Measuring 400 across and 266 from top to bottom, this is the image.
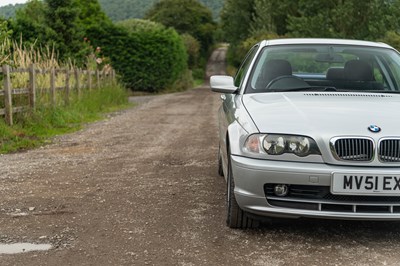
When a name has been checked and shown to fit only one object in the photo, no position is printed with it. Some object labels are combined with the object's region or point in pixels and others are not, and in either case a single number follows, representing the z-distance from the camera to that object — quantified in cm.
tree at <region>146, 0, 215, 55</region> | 7894
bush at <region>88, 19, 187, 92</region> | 3052
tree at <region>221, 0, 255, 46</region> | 5212
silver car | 362
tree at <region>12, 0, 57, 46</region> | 2203
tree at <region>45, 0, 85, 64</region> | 2208
